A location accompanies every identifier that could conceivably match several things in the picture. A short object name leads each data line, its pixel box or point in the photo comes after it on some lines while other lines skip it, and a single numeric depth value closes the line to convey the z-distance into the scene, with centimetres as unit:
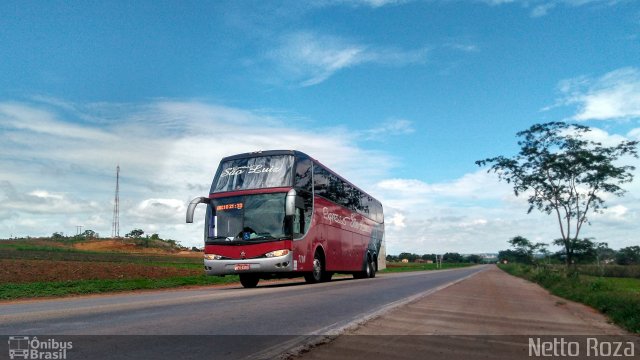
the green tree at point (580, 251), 3259
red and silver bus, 1695
